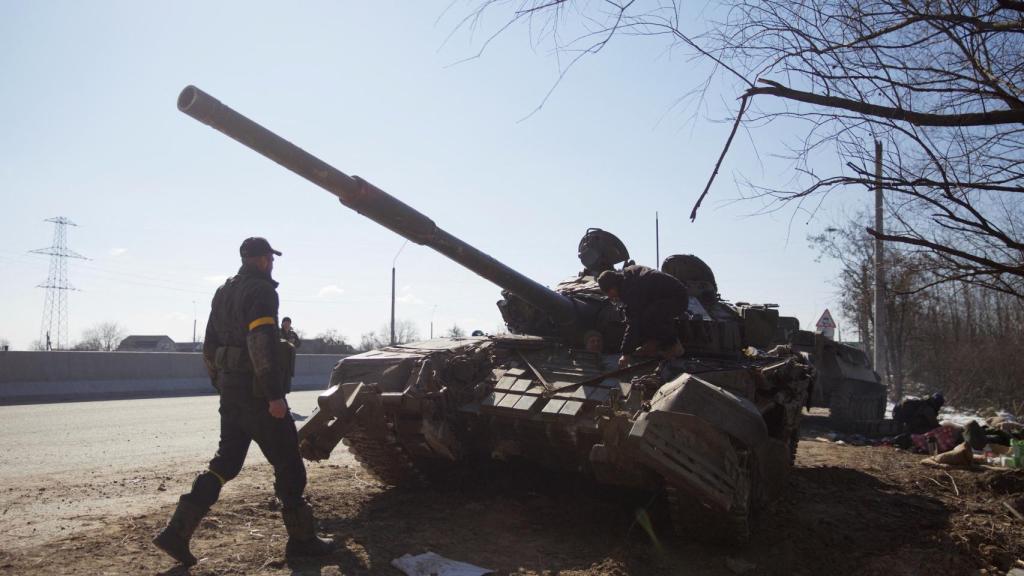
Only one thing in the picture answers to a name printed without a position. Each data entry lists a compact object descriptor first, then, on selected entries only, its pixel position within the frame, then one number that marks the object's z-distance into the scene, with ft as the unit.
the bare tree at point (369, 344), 131.44
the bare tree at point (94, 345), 163.08
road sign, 62.32
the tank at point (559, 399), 17.47
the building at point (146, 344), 142.82
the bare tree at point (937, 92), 13.79
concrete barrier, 52.81
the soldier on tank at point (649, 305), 23.20
